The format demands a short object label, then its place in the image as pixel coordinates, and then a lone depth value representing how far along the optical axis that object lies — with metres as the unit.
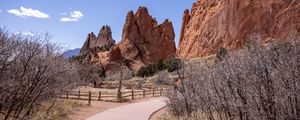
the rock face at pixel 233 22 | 56.28
